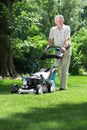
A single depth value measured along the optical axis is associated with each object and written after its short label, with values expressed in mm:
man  7519
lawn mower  6875
